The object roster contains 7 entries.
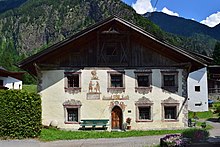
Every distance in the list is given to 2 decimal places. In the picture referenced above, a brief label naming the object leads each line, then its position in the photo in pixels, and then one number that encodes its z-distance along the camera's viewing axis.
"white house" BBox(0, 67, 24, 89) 52.75
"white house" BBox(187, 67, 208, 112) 43.69
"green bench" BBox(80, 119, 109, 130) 24.86
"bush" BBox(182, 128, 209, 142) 13.06
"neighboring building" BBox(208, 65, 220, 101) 56.47
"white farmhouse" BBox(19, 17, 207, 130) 25.20
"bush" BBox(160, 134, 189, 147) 12.66
